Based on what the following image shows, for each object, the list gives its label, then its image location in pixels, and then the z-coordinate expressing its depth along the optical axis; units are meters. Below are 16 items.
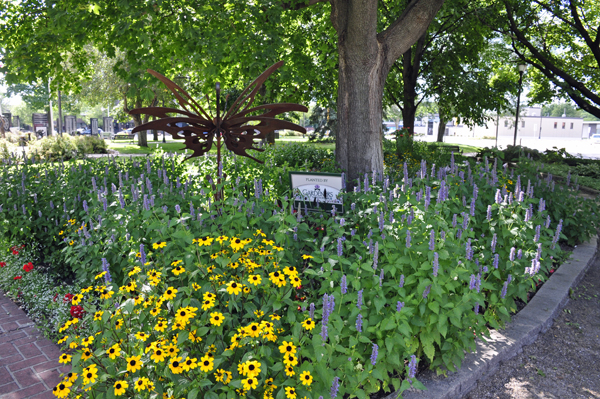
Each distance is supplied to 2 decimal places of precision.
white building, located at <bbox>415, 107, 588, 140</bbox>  93.44
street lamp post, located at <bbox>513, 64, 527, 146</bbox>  19.18
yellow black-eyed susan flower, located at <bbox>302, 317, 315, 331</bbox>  2.34
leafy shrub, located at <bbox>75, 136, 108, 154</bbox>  21.52
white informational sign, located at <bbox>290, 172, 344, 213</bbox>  4.50
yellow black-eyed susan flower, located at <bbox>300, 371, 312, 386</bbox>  2.20
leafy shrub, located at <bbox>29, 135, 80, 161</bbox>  18.61
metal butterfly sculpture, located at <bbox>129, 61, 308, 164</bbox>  4.30
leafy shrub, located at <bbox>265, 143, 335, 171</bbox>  10.18
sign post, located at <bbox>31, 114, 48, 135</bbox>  41.22
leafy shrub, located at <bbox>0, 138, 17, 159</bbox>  15.95
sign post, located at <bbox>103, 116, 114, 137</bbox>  59.92
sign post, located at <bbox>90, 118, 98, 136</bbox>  48.96
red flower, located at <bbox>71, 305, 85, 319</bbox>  2.95
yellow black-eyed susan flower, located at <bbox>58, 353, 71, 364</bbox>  2.23
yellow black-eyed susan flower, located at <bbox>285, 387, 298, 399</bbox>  2.23
